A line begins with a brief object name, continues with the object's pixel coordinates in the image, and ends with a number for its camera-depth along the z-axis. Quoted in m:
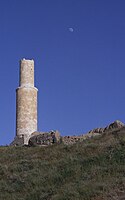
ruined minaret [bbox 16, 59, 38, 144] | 47.88
